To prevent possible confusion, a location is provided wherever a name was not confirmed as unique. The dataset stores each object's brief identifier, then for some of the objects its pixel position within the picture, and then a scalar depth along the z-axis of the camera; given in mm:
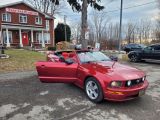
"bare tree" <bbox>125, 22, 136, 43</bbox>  38070
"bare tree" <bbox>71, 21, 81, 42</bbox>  41003
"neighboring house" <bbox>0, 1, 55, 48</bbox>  18567
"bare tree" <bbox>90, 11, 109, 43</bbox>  30641
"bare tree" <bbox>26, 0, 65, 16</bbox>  29744
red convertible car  2986
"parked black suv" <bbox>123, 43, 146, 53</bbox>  18281
